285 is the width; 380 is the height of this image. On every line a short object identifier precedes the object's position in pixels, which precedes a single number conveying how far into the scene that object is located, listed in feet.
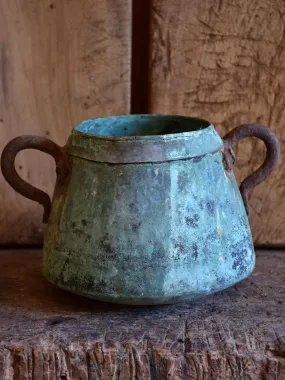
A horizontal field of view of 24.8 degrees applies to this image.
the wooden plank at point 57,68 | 3.45
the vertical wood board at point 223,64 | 3.45
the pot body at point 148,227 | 2.65
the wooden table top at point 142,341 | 2.53
